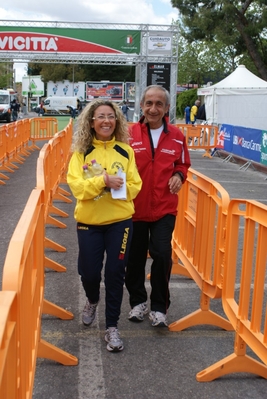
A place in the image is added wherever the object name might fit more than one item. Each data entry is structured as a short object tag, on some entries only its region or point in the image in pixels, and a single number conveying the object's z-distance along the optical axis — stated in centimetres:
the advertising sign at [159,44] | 2480
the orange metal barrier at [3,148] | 1333
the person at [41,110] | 5719
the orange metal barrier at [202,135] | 1930
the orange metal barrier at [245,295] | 338
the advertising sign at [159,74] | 2506
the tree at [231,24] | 3419
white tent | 2377
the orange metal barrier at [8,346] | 169
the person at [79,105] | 6250
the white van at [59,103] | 6347
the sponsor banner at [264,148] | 1535
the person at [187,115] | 3048
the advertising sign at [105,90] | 7550
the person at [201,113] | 2569
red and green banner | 2478
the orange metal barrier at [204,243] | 420
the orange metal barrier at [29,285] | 223
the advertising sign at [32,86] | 7606
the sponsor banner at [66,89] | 7662
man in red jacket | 445
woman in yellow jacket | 408
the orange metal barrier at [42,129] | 2109
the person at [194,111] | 2631
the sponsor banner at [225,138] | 1872
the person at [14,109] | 4221
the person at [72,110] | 5779
